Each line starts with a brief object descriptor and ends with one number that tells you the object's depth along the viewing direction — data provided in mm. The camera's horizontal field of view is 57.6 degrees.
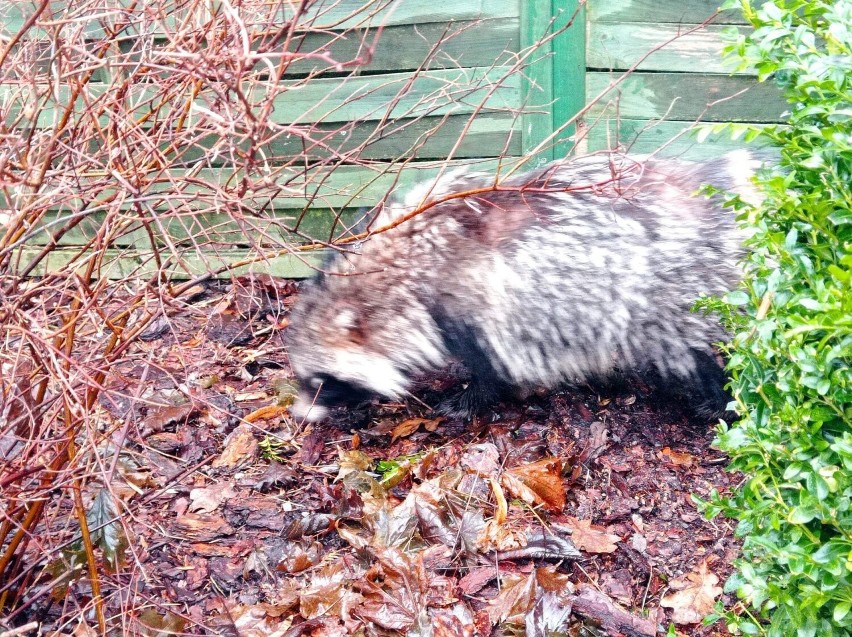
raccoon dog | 3336
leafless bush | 1830
